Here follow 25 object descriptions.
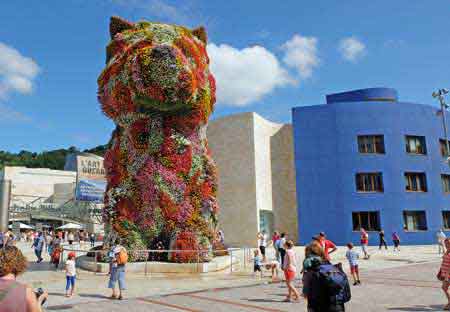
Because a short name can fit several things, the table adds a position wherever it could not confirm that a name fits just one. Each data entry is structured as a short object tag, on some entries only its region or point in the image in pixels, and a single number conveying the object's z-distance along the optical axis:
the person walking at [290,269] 8.32
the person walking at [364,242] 18.85
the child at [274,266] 11.72
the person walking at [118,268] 8.69
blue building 28.48
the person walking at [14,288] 2.66
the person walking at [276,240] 14.45
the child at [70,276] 8.98
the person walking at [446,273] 7.30
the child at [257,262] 12.35
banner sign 43.16
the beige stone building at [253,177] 30.42
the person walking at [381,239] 24.20
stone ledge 12.12
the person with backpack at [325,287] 3.80
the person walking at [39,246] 16.70
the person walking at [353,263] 10.50
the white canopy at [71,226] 37.39
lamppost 19.84
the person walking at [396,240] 23.41
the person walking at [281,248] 13.92
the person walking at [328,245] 9.52
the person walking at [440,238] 20.94
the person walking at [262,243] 16.44
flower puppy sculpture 12.33
